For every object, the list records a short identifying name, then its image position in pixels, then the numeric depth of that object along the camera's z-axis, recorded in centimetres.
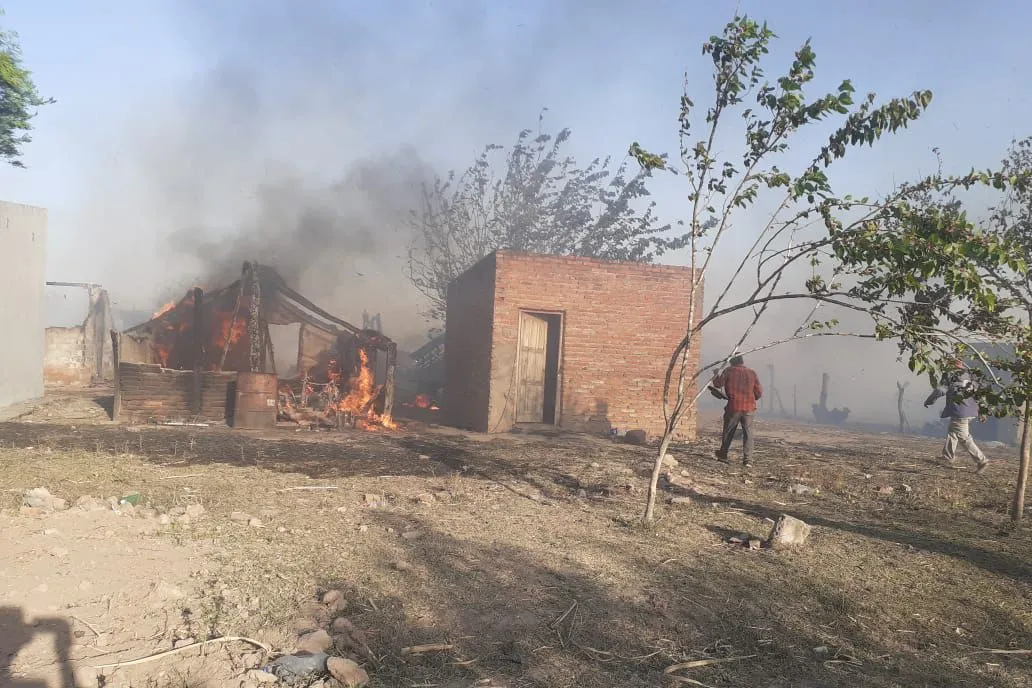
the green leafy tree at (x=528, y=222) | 2217
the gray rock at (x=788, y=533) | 570
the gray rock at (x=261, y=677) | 319
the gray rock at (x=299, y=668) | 321
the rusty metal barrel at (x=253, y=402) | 1166
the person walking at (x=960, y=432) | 983
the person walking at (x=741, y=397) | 950
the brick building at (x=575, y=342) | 1291
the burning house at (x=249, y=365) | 1169
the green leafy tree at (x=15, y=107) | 1191
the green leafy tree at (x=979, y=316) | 425
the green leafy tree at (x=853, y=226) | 441
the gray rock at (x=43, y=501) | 537
